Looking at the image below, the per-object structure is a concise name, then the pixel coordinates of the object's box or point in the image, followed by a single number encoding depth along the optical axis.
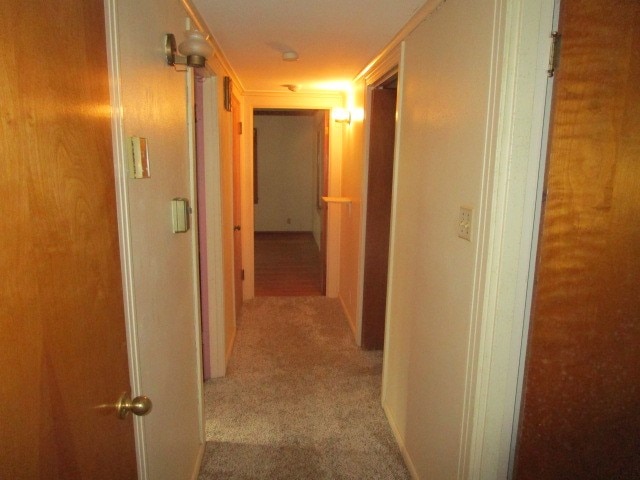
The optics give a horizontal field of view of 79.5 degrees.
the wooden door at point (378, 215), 2.80
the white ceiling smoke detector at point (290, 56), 2.35
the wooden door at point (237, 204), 3.28
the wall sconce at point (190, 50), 1.31
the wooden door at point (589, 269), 1.06
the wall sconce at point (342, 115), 3.58
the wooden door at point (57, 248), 0.54
